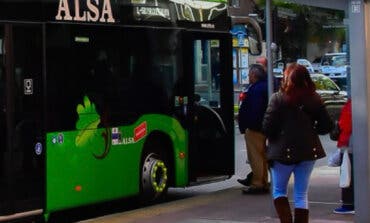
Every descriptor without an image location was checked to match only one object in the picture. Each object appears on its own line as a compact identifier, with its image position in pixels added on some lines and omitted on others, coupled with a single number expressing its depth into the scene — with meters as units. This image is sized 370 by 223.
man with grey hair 10.41
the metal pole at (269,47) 8.41
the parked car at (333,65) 42.06
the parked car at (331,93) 22.87
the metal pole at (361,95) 7.39
